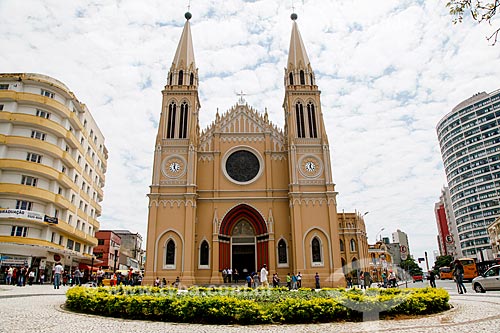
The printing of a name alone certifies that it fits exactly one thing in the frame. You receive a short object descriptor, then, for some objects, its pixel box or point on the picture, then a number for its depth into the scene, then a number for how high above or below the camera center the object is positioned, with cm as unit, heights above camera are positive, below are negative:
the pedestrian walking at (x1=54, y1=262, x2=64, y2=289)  2239 +24
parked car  1881 -49
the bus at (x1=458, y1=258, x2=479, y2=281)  3647 +27
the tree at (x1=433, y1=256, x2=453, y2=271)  8839 +270
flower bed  997 -85
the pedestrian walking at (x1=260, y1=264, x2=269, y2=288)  2297 -13
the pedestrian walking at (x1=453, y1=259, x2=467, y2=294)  1883 -16
